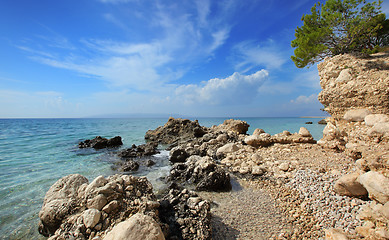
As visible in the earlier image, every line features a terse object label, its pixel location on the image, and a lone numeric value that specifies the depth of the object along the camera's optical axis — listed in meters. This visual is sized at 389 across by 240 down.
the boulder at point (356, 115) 8.05
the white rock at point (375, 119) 7.02
